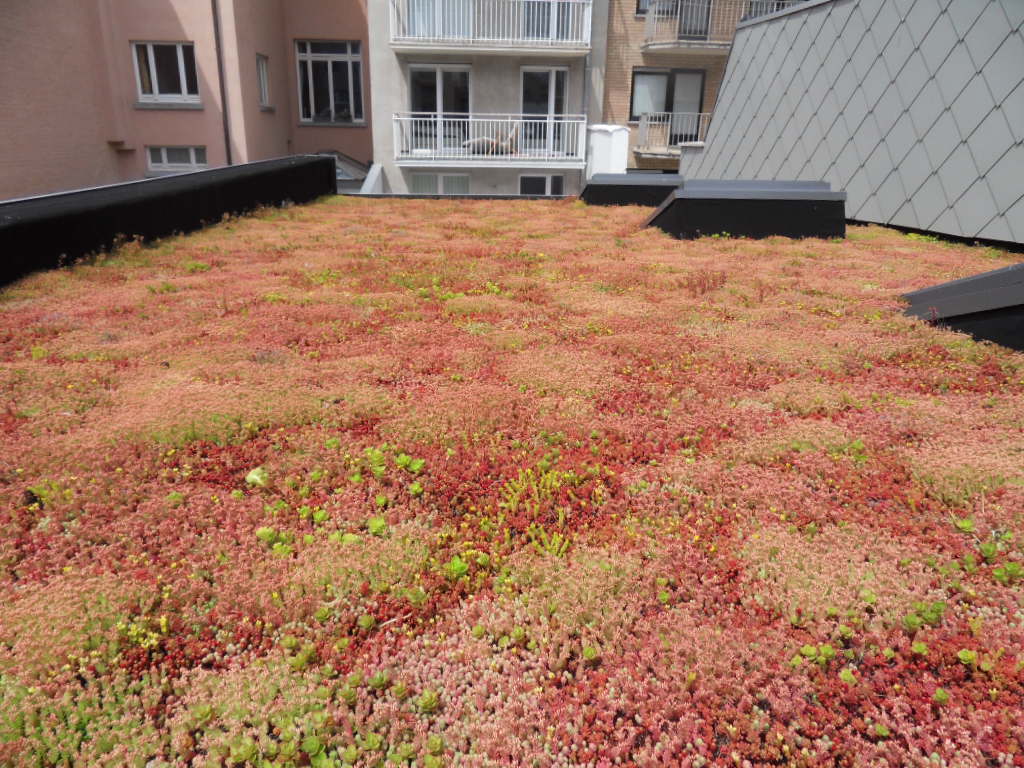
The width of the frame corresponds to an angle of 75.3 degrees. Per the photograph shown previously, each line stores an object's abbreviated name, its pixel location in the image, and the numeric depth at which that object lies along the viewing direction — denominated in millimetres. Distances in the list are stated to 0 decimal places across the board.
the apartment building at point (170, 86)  17281
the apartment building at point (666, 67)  23953
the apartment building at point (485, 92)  20328
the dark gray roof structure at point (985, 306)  5316
